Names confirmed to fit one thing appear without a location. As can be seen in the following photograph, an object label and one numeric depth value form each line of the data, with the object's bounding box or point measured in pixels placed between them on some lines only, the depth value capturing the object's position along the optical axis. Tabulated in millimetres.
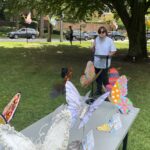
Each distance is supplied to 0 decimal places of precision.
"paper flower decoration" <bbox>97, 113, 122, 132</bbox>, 1931
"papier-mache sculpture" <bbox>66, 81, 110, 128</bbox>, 1476
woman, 4348
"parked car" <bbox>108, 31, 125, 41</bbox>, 25791
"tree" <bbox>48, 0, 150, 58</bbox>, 8256
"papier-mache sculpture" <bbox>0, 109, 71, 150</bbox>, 1093
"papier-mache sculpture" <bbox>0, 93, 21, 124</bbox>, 1400
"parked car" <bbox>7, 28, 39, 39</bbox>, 22332
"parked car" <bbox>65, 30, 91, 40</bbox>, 23080
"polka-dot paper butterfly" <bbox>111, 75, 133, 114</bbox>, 2149
